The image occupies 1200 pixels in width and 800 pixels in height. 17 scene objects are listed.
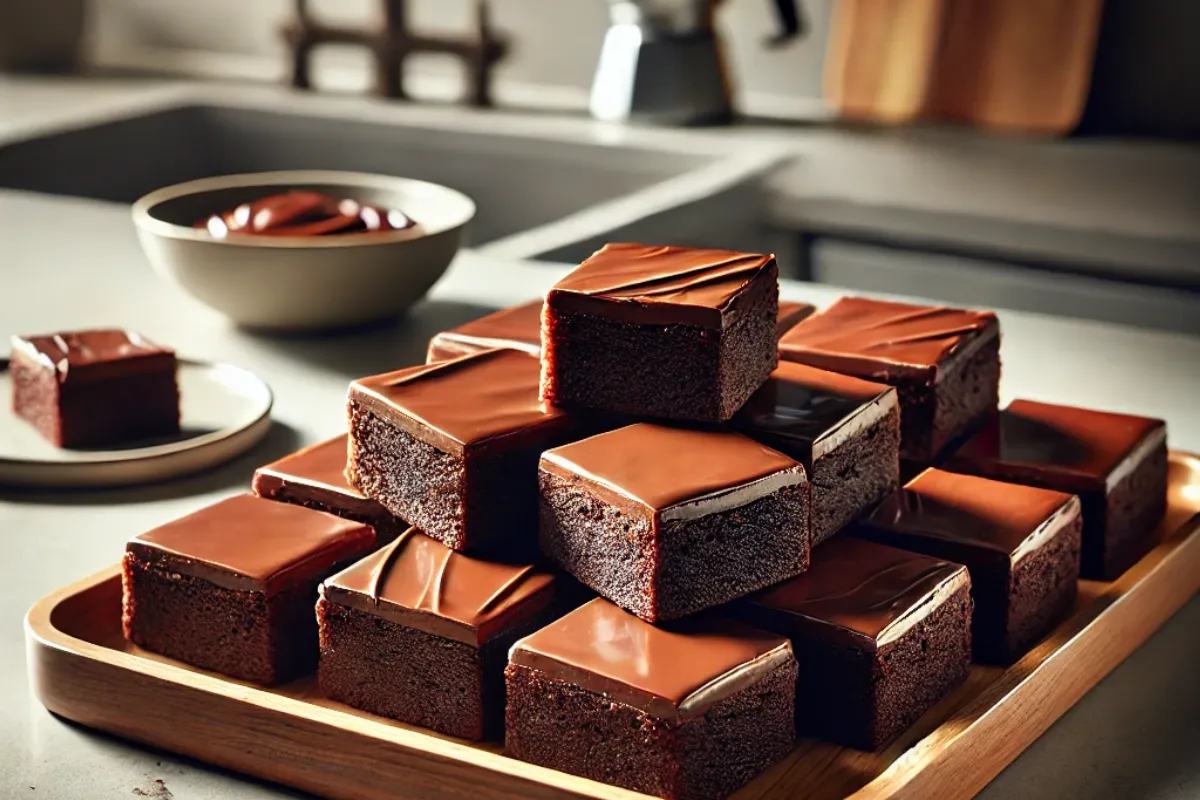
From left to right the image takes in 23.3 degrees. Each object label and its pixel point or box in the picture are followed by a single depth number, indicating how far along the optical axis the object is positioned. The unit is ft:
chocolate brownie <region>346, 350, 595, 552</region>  3.19
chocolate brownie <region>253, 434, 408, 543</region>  3.29
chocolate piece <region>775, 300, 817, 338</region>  3.57
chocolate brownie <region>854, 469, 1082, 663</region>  3.23
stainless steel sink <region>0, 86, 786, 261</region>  5.45
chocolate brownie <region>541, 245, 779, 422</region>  3.23
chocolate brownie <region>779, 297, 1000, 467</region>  3.38
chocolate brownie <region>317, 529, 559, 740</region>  3.09
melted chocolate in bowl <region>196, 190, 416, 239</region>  4.03
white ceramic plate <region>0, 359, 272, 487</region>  3.56
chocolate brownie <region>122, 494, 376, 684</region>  3.16
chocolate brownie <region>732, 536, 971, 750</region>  3.10
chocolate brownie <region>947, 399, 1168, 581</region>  3.38
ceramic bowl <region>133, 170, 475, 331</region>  3.95
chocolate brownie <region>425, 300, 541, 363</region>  3.45
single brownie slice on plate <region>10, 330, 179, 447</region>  3.61
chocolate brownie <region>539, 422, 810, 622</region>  3.10
